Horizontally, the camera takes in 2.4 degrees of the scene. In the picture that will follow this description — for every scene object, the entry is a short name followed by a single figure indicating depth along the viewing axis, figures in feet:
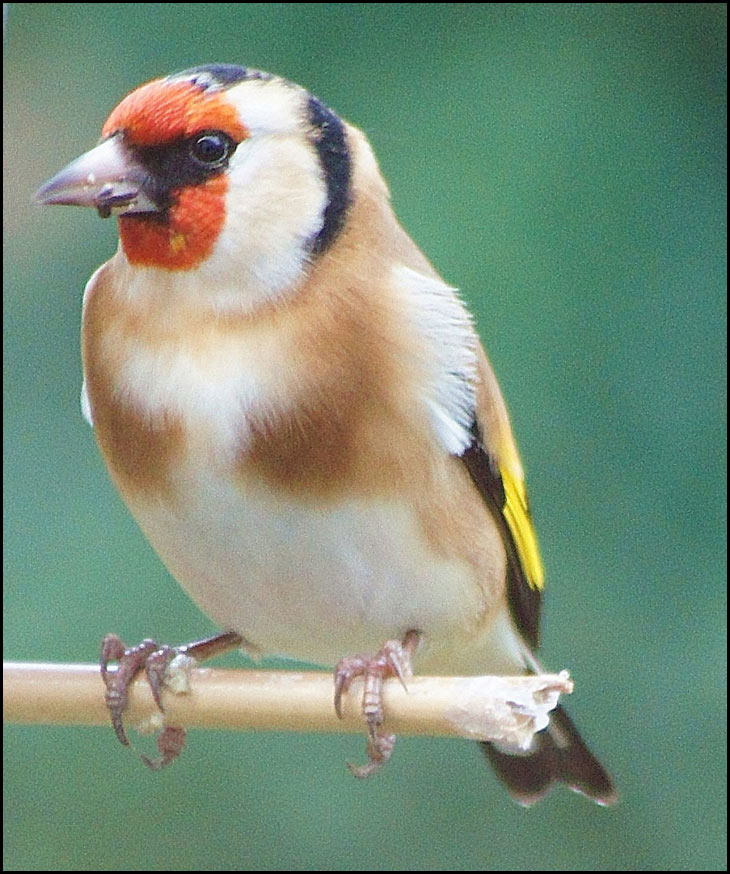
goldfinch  5.37
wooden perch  5.30
